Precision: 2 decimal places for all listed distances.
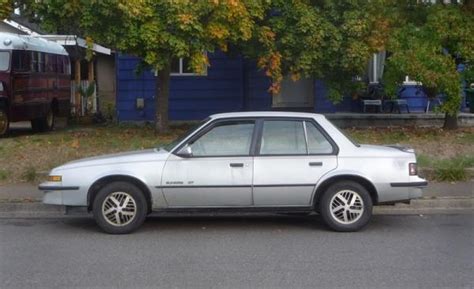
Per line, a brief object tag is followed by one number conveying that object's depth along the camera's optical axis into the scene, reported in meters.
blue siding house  20.80
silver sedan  8.70
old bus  17.23
